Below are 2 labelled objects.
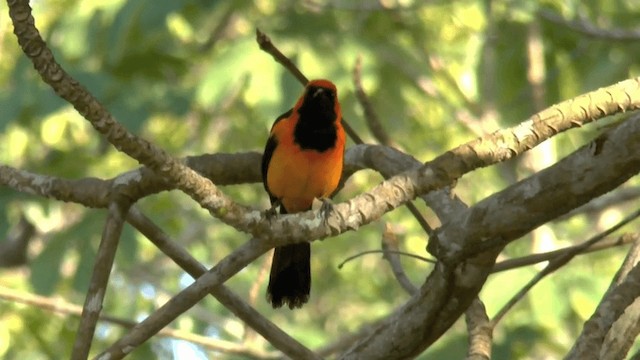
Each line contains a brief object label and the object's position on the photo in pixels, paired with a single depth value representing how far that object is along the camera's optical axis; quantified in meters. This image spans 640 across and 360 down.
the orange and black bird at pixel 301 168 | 9.05
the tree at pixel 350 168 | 6.09
